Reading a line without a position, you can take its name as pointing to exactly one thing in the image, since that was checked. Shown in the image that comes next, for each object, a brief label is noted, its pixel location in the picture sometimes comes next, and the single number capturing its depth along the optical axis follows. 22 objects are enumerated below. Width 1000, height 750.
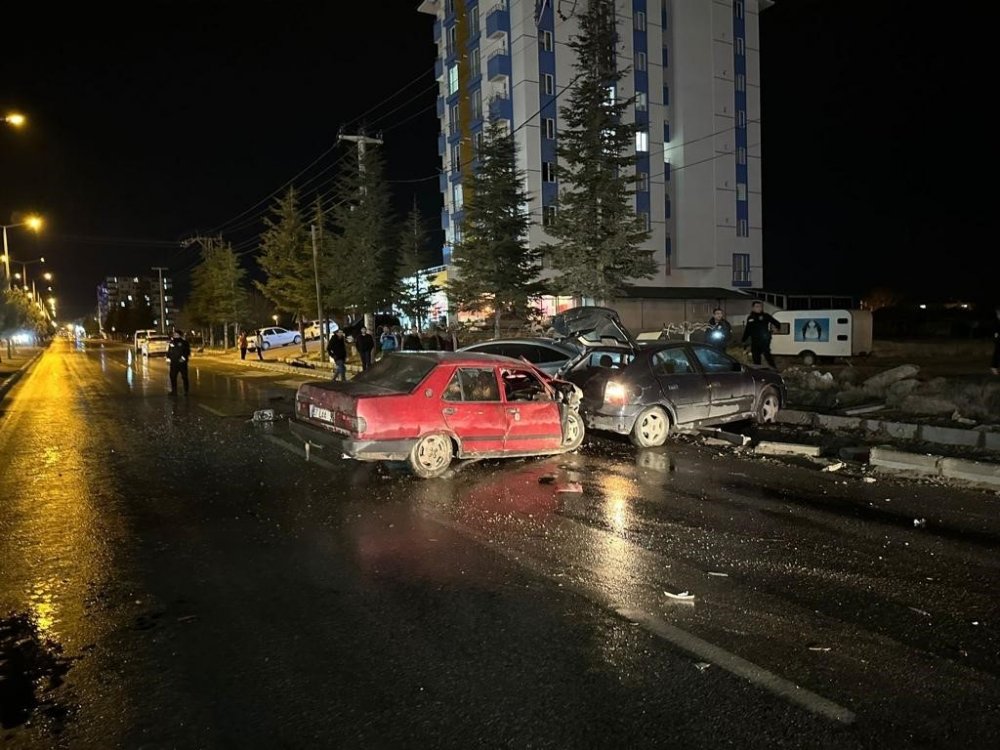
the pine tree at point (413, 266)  37.41
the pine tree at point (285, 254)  45.69
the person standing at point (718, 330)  16.94
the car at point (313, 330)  50.38
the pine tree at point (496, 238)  31.62
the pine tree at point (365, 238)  36.94
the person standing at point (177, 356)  19.67
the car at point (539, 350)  14.40
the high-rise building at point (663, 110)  50.41
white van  27.30
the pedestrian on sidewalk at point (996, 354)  13.80
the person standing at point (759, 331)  15.70
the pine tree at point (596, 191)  28.34
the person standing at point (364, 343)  23.62
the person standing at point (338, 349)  22.61
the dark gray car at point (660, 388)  10.64
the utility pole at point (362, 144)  38.55
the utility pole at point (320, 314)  34.28
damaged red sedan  8.29
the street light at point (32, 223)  39.41
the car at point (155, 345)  46.78
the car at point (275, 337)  49.16
